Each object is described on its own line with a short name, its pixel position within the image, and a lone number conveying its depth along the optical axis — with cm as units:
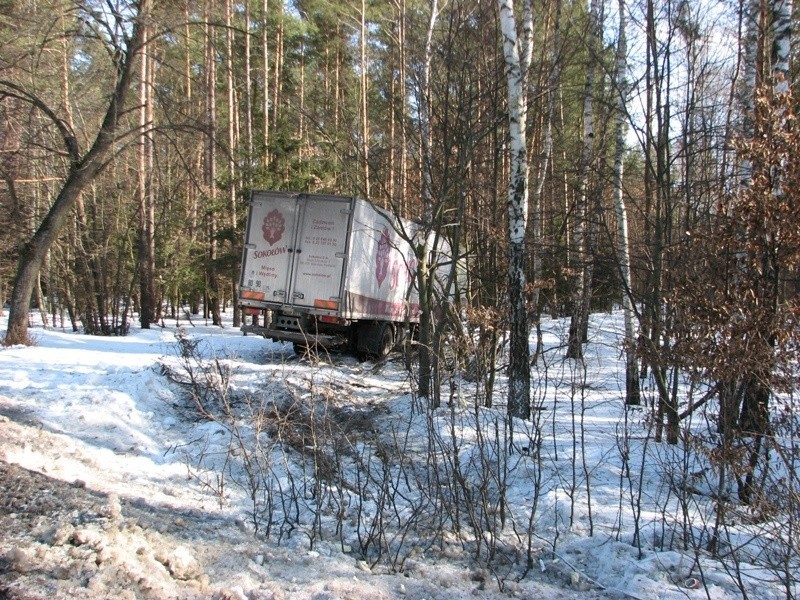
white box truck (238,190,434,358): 1155
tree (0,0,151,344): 1075
